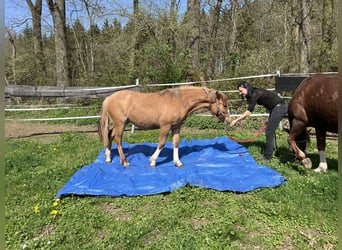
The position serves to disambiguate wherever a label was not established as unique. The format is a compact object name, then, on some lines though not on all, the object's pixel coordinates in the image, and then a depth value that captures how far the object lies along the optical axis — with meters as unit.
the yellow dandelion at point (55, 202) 3.64
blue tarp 4.02
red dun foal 4.95
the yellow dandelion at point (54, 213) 3.42
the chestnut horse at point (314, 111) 4.01
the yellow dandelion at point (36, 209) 3.49
